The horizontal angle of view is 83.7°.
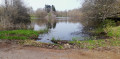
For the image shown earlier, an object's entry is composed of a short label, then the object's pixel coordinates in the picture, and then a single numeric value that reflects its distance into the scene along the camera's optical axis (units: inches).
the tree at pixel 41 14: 1721.6
